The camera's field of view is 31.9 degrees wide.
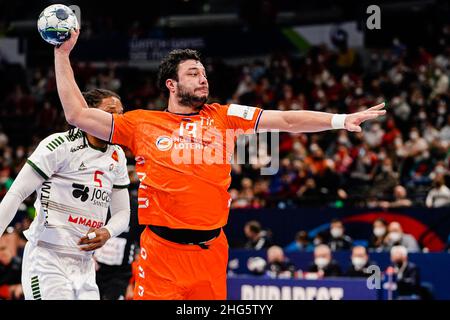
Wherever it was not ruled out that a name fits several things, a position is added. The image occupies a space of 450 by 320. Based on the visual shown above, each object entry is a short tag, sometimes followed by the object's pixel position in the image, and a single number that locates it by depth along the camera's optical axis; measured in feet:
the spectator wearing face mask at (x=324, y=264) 43.57
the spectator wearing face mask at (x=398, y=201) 51.27
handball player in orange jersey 19.02
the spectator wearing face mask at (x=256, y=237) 51.49
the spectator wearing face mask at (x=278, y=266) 44.42
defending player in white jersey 21.54
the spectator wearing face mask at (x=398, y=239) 47.37
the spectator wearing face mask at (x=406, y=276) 41.88
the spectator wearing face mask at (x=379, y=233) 48.47
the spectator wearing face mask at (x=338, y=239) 49.39
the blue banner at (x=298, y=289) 38.27
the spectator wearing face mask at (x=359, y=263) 42.60
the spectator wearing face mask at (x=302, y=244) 50.19
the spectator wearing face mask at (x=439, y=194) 51.19
